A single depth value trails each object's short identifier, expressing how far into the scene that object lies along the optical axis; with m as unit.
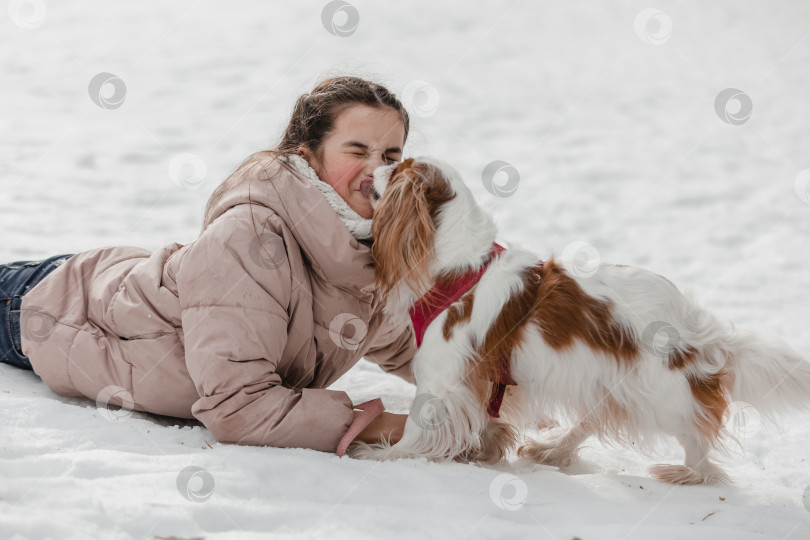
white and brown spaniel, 2.61
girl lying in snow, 2.67
